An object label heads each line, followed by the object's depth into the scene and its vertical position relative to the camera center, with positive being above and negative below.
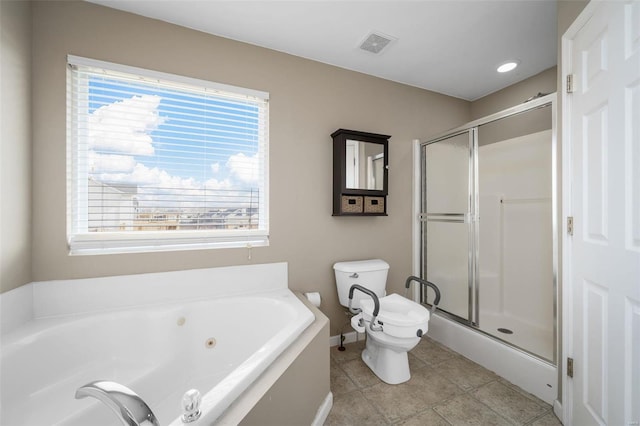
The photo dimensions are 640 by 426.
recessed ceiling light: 2.21 +1.29
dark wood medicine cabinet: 2.16 +0.35
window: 1.61 +0.36
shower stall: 2.13 -0.12
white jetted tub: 1.17 -0.69
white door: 0.98 +0.00
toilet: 1.67 -0.72
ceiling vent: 1.90 +1.31
